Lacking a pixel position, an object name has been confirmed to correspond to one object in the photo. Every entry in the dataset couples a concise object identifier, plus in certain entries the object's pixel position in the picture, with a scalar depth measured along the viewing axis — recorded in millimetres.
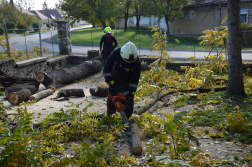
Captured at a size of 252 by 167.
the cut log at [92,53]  13491
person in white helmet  4949
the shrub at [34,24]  40312
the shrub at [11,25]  28966
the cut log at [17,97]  7047
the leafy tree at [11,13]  36219
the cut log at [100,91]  7805
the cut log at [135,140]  3789
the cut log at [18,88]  7594
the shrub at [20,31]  11333
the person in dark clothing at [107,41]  9906
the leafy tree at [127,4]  33719
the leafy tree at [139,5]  30812
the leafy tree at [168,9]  27234
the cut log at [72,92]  7910
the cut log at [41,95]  7409
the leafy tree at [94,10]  28227
